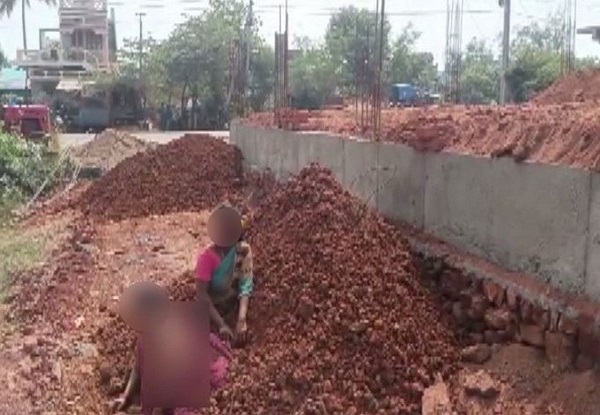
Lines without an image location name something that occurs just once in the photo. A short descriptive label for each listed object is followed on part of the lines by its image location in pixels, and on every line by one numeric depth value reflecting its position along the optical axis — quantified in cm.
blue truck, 2490
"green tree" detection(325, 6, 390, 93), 4158
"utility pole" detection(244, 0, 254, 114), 4088
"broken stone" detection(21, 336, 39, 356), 703
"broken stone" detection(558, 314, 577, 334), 498
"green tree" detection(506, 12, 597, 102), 3073
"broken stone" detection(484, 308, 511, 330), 569
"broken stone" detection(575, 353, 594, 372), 491
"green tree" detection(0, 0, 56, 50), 6094
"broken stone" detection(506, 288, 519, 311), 562
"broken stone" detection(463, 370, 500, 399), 523
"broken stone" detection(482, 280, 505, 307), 582
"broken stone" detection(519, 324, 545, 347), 533
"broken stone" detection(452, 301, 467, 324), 624
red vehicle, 2675
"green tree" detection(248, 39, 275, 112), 4128
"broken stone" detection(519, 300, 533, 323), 546
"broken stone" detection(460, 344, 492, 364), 569
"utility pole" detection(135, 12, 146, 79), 4486
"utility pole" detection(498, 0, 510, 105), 2689
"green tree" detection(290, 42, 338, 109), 4163
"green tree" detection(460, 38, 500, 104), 3911
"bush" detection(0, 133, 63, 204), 1935
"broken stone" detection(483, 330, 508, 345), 574
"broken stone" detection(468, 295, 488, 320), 600
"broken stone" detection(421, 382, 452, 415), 529
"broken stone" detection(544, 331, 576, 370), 504
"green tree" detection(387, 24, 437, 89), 4400
